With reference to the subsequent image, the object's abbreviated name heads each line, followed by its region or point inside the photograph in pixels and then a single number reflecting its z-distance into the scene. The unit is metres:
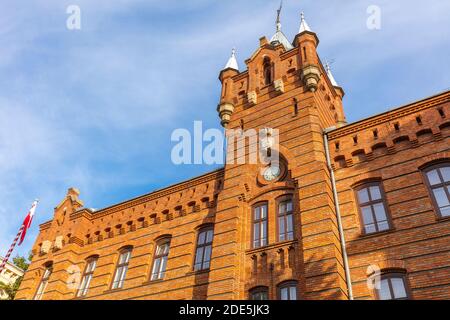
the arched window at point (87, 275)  17.90
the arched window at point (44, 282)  19.02
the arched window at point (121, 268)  17.14
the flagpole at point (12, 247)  19.39
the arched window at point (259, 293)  12.55
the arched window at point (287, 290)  12.07
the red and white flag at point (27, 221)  21.13
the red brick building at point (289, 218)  11.59
